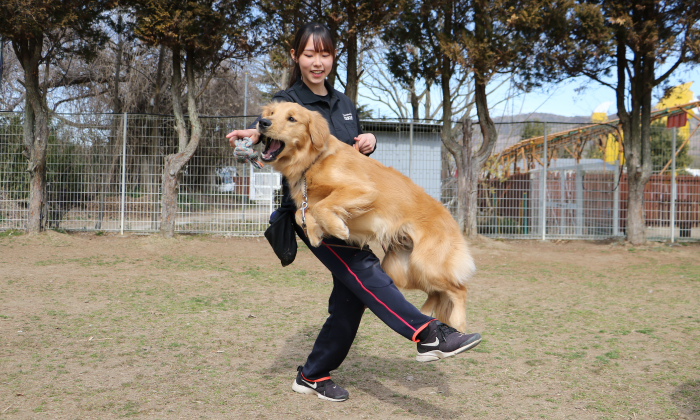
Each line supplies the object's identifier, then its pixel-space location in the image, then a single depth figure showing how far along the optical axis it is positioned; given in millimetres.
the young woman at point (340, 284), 2445
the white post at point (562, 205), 11664
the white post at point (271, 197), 10547
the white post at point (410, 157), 11344
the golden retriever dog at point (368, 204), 2602
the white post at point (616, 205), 11711
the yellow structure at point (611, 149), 12219
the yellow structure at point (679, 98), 10945
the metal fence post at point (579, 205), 11741
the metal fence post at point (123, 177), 10812
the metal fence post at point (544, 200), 11445
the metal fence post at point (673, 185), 11594
